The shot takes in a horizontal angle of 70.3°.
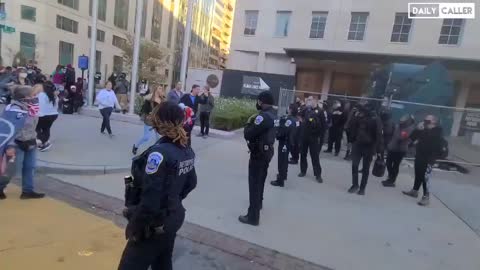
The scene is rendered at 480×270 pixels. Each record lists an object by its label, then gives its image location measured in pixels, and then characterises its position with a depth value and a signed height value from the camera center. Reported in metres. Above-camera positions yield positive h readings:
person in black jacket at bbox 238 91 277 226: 4.59 -0.75
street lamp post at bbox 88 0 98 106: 12.46 +0.71
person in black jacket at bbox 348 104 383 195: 6.63 -0.73
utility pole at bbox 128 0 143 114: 11.61 +0.74
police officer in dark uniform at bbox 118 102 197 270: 2.22 -0.76
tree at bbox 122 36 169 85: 36.84 +1.96
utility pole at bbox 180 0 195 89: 12.45 +1.79
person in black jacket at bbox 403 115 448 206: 6.61 -0.74
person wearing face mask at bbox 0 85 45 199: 4.35 -1.02
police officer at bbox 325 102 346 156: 10.78 -0.84
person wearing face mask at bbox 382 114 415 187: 7.60 -0.90
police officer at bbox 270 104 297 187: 6.64 -0.97
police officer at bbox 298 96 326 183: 7.41 -0.89
